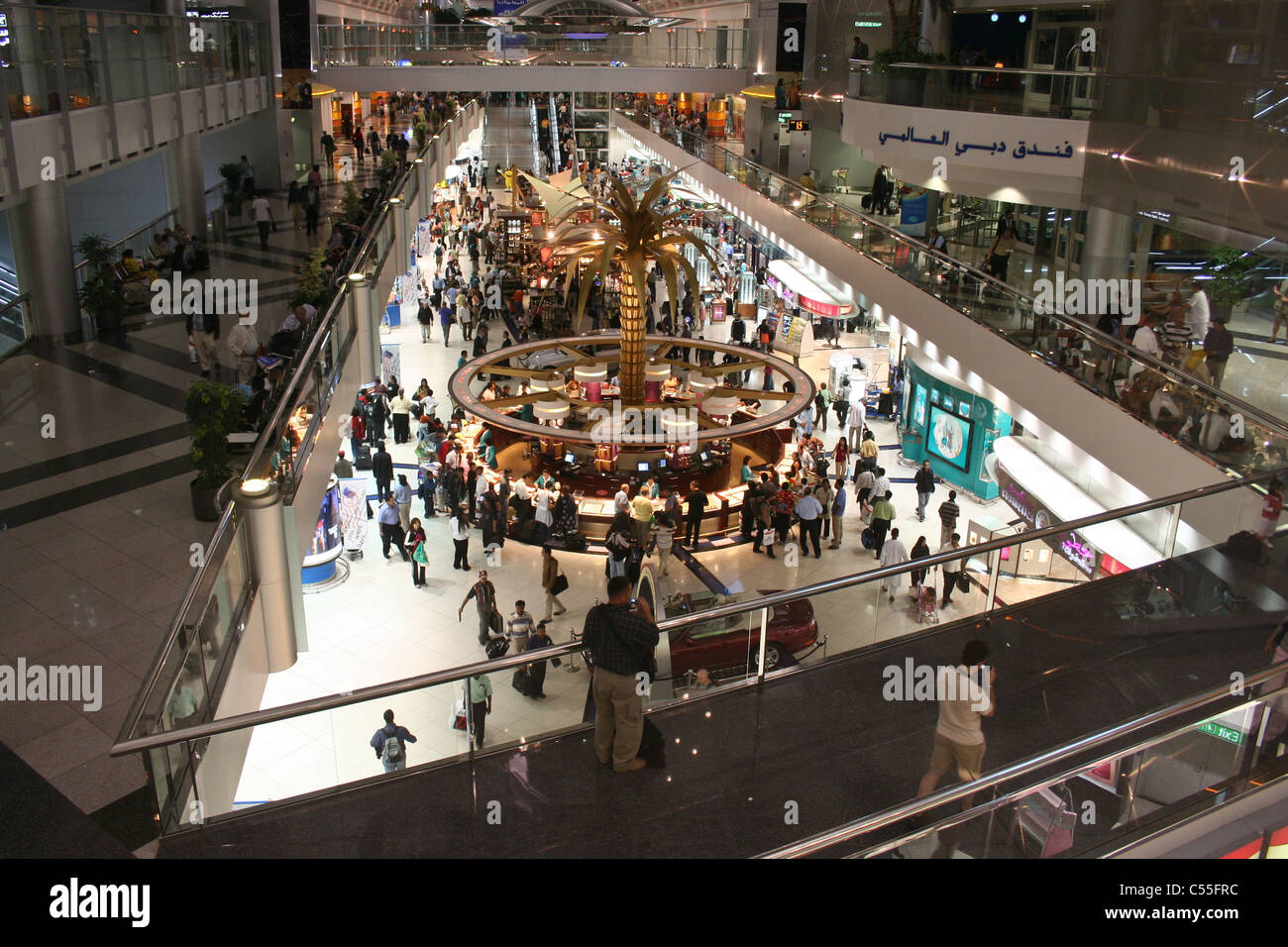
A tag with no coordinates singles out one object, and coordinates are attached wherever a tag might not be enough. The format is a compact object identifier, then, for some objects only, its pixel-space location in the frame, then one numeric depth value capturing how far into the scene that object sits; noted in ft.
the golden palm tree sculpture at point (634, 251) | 62.28
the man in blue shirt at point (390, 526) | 52.70
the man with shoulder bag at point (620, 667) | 18.39
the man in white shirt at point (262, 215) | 78.48
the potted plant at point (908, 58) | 59.77
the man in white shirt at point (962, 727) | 18.29
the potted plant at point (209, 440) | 32.89
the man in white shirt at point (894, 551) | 48.01
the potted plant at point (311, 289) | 52.65
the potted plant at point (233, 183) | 89.92
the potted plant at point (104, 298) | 52.13
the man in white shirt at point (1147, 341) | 42.19
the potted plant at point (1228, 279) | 49.11
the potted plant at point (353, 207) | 78.16
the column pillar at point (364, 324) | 51.34
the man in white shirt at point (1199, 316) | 41.34
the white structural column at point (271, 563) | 28.14
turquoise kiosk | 62.18
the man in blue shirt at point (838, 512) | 55.67
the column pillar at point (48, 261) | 49.75
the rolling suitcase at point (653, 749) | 18.97
